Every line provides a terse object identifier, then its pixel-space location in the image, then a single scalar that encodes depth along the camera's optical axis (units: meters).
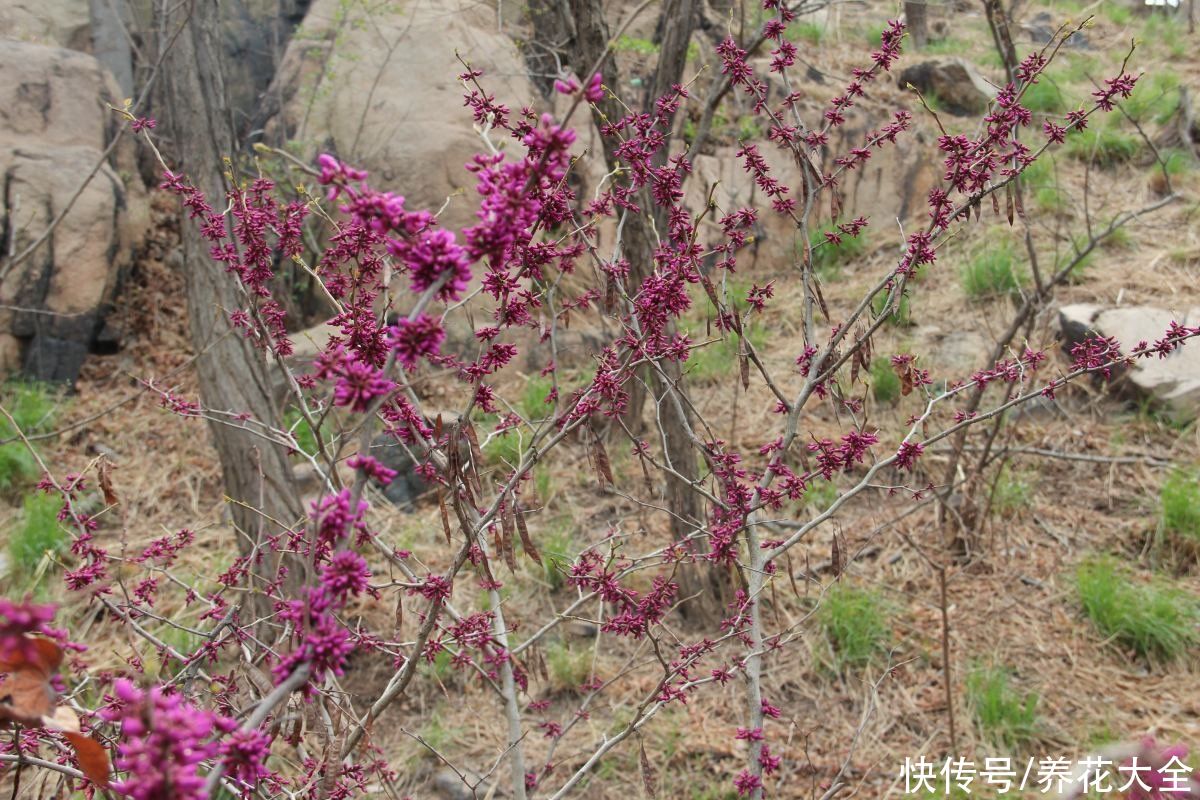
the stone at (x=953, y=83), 8.01
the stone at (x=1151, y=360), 4.81
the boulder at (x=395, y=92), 6.64
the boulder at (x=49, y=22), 7.94
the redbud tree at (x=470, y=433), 1.02
